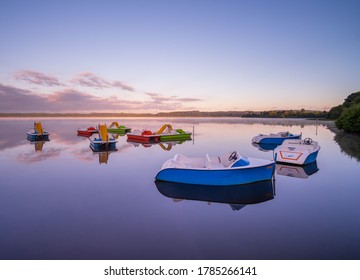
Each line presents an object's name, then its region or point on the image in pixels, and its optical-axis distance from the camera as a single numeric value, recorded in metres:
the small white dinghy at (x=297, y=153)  14.75
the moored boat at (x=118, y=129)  43.41
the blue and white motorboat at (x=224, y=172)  9.80
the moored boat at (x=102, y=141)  22.30
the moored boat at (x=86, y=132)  37.47
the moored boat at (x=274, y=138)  26.17
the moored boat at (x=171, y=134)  31.23
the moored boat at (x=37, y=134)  30.78
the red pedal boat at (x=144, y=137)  29.53
